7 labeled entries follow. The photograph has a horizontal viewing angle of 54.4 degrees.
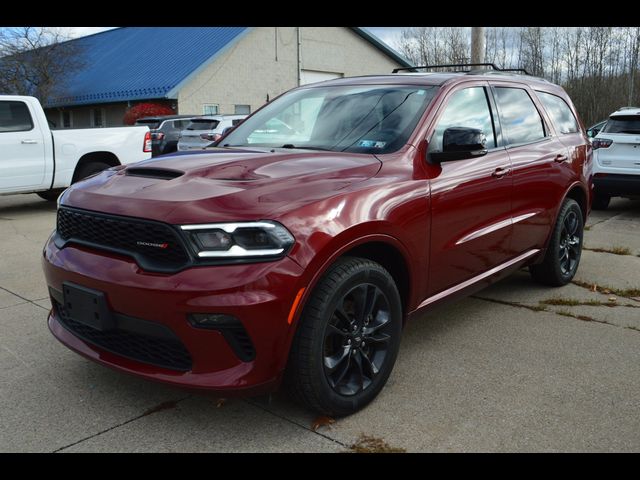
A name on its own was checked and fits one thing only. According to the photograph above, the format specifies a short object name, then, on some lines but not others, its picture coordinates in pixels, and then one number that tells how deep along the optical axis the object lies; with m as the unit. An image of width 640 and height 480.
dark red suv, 2.66
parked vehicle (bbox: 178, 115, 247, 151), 15.31
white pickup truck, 9.50
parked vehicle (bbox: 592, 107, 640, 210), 9.38
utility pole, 10.90
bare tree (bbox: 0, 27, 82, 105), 26.02
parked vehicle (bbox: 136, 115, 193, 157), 16.52
